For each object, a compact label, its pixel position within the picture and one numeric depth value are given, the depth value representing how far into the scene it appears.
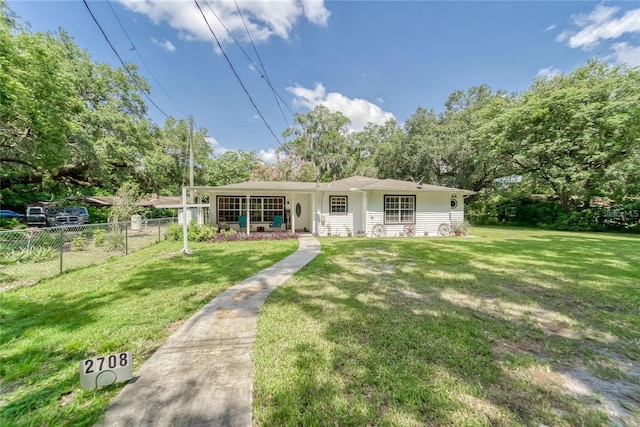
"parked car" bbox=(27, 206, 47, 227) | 14.83
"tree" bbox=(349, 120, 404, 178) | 30.77
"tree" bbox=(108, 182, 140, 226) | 11.48
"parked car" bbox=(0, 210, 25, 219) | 16.79
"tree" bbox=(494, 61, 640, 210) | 14.86
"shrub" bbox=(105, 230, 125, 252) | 8.48
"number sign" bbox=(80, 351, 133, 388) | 2.03
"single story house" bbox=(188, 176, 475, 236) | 12.76
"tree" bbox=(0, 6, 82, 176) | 8.12
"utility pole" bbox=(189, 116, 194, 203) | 10.44
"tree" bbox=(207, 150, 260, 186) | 28.97
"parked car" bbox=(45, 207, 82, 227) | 14.99
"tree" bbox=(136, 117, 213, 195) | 19.19
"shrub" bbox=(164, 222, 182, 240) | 10.80
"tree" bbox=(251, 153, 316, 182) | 28.91
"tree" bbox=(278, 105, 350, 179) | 29.33
